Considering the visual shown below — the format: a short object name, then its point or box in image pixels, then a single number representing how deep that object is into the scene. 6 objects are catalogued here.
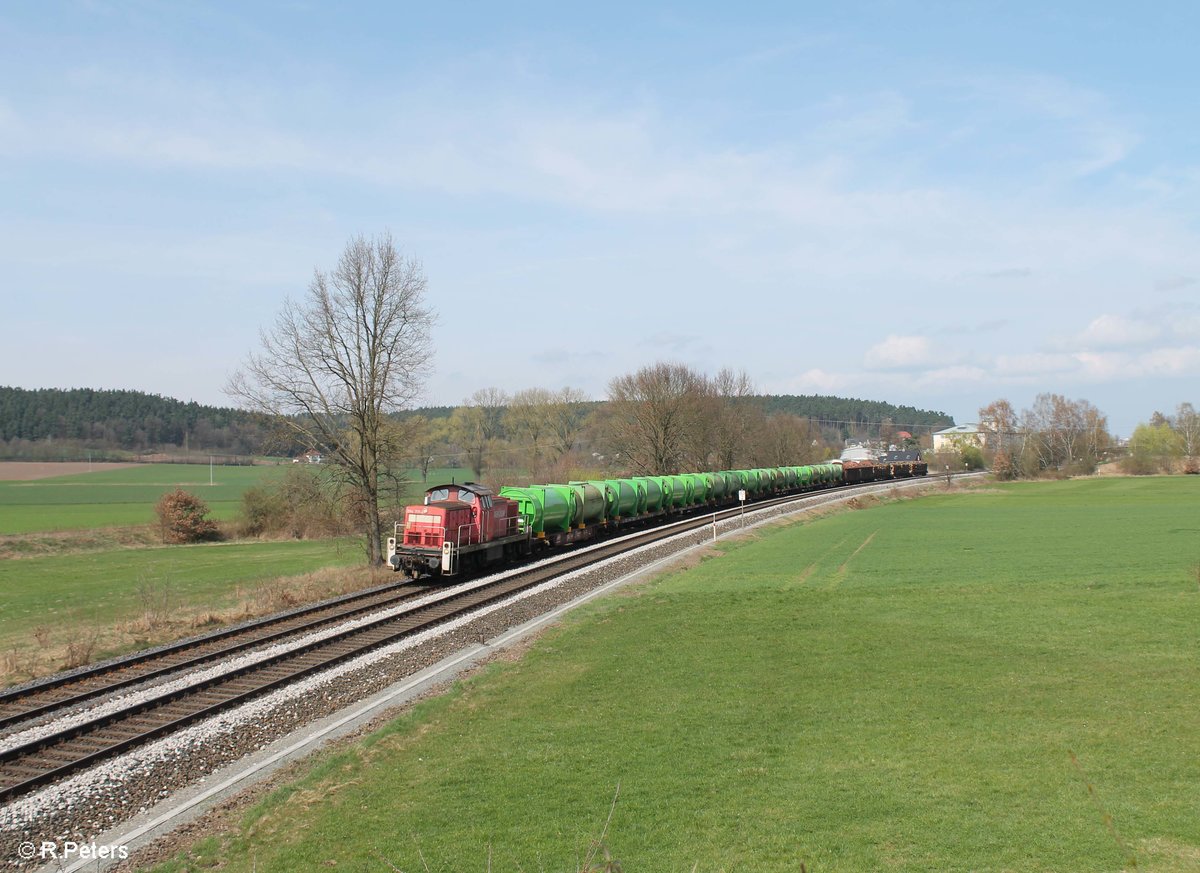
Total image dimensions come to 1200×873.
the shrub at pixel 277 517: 62.38
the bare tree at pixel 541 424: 107.31
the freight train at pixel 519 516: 27.92
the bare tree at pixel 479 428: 110.00
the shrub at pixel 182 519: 65.69
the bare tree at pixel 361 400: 36.19
